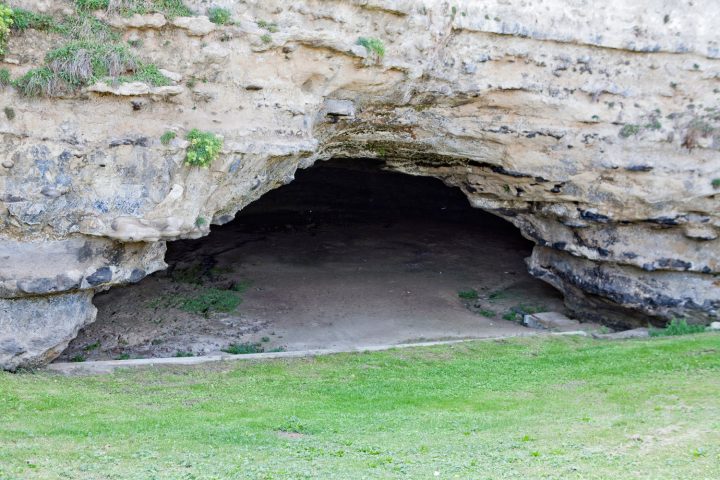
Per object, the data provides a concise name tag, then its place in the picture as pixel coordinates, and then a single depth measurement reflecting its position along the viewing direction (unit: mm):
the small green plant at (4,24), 12500
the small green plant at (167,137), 13641
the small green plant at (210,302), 19469
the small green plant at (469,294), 21922
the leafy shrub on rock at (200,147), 13781
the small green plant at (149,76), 13492
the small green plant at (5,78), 12758
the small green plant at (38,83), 12805
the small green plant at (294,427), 11273
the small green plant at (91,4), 13383
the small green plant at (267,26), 14398
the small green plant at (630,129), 17156
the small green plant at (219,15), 13992
